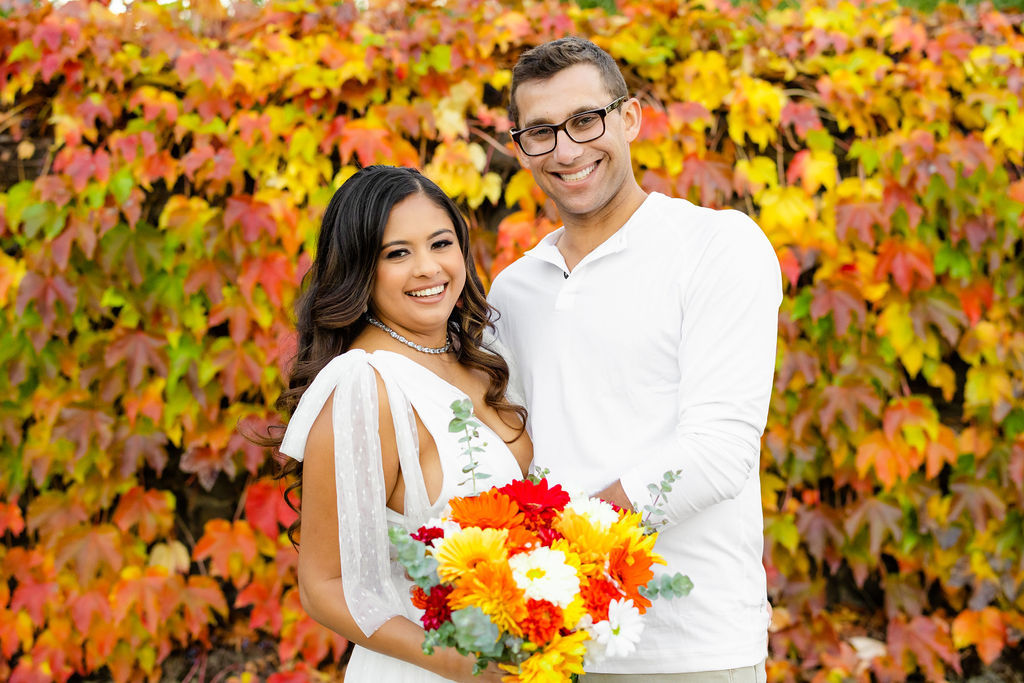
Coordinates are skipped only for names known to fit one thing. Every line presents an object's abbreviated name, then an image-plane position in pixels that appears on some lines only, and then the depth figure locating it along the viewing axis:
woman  1.78
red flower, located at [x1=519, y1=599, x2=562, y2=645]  1.22
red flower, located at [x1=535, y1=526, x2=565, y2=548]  1.34
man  1.84
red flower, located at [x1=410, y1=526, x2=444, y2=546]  1.39
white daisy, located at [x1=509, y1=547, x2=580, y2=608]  1.23
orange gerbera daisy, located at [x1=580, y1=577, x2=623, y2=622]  1.28
